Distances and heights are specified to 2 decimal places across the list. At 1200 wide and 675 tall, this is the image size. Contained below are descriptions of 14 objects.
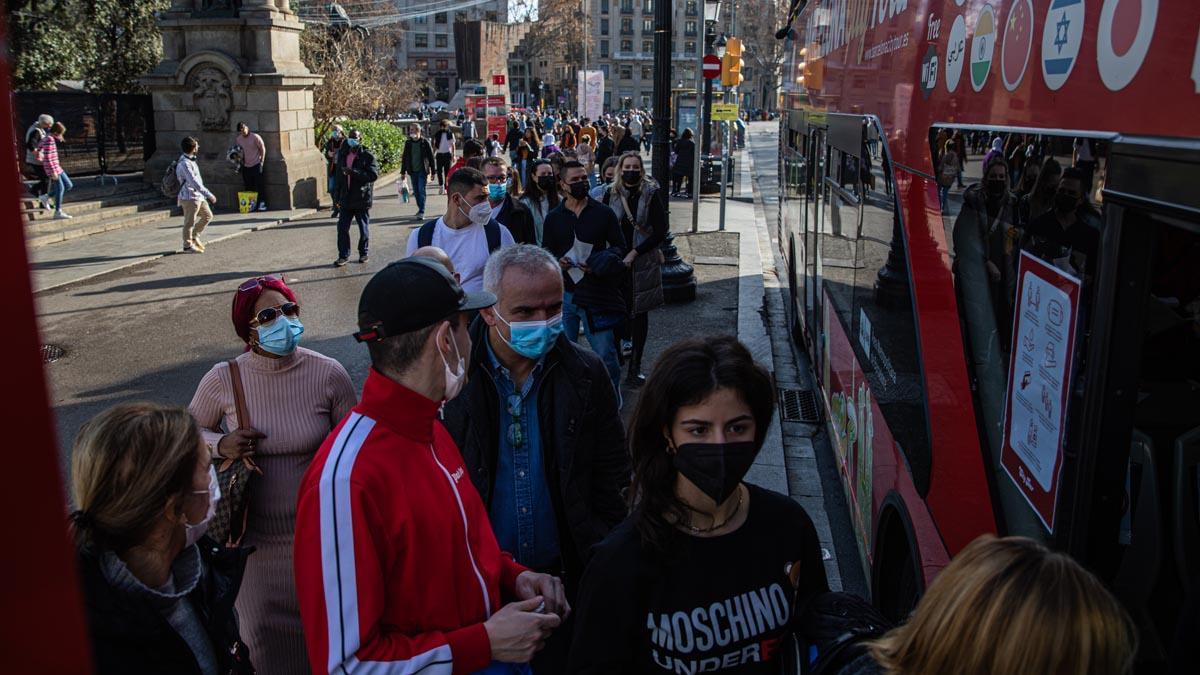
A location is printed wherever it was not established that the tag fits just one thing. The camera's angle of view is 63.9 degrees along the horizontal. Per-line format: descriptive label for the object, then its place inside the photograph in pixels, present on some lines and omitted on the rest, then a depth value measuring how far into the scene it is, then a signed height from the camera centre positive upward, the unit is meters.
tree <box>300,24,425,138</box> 31.70 +2.33
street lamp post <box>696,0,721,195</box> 19.23 +0.91
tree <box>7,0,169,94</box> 28.22 +2.89
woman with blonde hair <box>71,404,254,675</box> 2.13 -0.94
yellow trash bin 21.31 -1.36
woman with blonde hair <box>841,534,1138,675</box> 1.43 -0.71
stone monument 21.62 +1.15
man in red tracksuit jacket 2.02 -0.83
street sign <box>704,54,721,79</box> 18.03 +1.39
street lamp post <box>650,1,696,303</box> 11.25 +0.20
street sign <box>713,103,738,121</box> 22.38 +0.68
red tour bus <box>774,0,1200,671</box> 1.86 -0.38
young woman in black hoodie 2.12 -0.90
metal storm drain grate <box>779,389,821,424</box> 8.35 -2.33
